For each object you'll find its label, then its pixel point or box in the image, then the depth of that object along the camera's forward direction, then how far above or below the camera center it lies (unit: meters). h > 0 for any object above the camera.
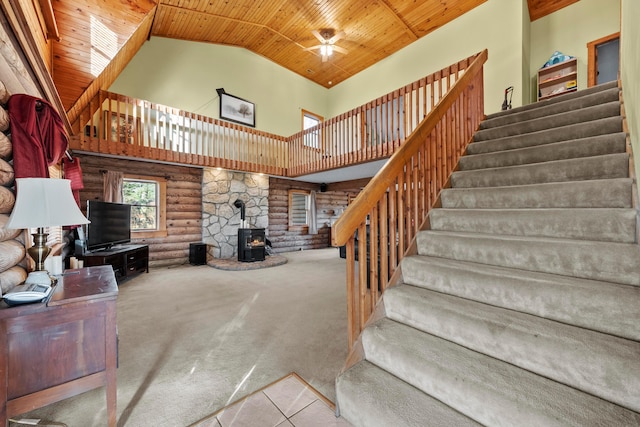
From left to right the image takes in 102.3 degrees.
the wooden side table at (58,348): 1.23 -0.72
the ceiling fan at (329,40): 5.91 +3.94
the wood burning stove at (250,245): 5.84 -0.82
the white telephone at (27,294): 1.21 -0.42
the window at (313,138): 6.45 +1.82
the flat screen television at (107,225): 3.89 -0.26
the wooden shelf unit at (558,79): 4.64 +2.40
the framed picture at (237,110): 6.73 +2.70
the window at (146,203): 5.46 +0.13
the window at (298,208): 8.11 +0.03
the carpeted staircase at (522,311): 1.00 -0.53
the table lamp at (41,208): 1.26 +0.00
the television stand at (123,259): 3.83 -0.81
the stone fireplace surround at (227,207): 6.09 +0.05
